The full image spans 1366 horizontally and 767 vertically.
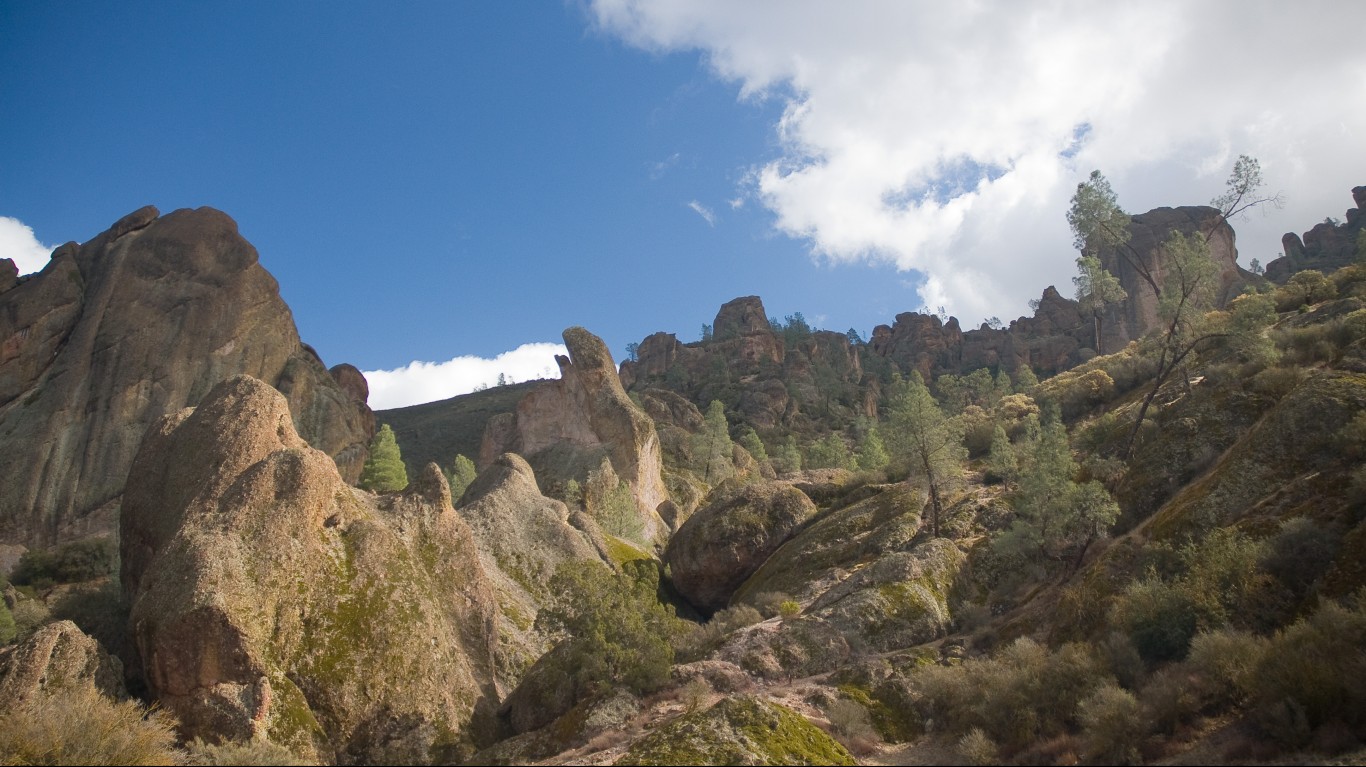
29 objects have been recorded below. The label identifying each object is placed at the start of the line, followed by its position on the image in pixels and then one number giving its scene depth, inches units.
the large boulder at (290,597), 676.7
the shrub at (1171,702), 538.3
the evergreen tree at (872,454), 2706.7
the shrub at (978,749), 590.9
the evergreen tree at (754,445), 3522.9
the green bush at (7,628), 1098.7
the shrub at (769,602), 1201.4
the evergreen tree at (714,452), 3110.2
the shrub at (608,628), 797.2
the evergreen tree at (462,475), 2820.6
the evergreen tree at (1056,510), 1017.5
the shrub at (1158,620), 646.5
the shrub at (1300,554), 629.6
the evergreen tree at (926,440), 1472.7
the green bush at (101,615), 829.2
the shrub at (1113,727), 531.2
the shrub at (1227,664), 531.5
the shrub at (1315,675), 457.1
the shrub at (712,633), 960.9
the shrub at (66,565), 1752.0
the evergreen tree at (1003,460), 1435.8
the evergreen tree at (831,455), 3144.7
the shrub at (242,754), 516.1
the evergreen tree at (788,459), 3364.4
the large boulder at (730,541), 1581.0
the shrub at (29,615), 1167.1
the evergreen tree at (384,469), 2640.3
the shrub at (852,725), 677.2
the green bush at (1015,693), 618.5
